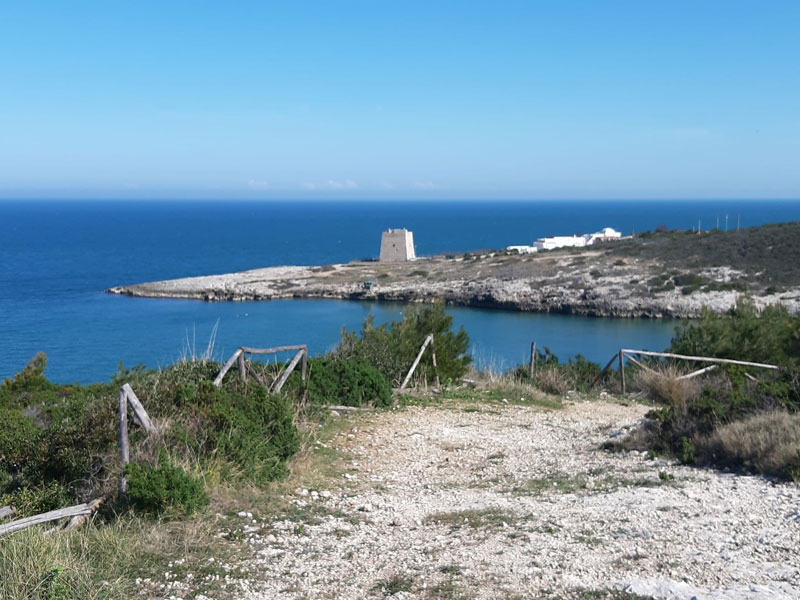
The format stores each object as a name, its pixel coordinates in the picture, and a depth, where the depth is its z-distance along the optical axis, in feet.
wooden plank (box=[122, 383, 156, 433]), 22.56
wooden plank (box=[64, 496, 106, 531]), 19.92
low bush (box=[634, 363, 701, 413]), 47.75
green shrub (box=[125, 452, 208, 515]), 19.94
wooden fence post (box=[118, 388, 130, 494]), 21.66
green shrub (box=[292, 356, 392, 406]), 37.83
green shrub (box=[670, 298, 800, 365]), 60.03
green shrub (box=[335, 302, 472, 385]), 46.37
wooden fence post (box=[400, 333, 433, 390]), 44.91
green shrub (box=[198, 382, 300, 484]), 24.11
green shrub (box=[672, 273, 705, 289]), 181.68
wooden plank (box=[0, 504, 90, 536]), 18.06
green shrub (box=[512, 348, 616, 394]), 50.90
